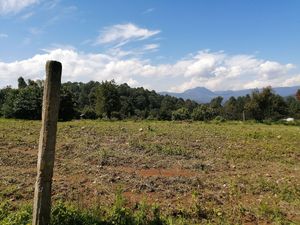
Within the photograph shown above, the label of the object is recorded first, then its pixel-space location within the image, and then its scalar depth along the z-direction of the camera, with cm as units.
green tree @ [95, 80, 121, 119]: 2810
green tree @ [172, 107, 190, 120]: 3487
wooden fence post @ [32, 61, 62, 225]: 315
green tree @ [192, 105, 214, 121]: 3778
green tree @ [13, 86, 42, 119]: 2967
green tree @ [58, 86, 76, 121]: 2998
